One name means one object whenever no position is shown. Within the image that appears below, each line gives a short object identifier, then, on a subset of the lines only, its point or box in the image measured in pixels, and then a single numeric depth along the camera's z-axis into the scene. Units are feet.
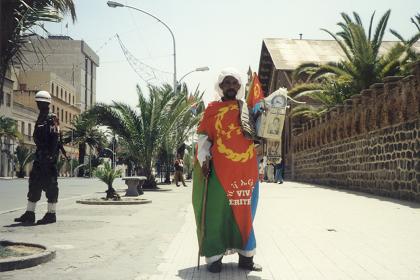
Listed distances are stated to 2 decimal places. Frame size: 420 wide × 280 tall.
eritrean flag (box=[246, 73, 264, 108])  17.49
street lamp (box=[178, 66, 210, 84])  126.56
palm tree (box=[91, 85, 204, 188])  74.08
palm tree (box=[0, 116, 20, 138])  136.56
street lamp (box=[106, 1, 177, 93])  91.61
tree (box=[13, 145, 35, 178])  150.10
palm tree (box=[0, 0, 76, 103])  19.51
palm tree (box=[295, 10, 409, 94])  70.59
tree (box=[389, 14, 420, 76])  69.45
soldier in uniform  27.83
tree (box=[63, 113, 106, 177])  205.98
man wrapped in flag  16.49
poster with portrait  16.94
